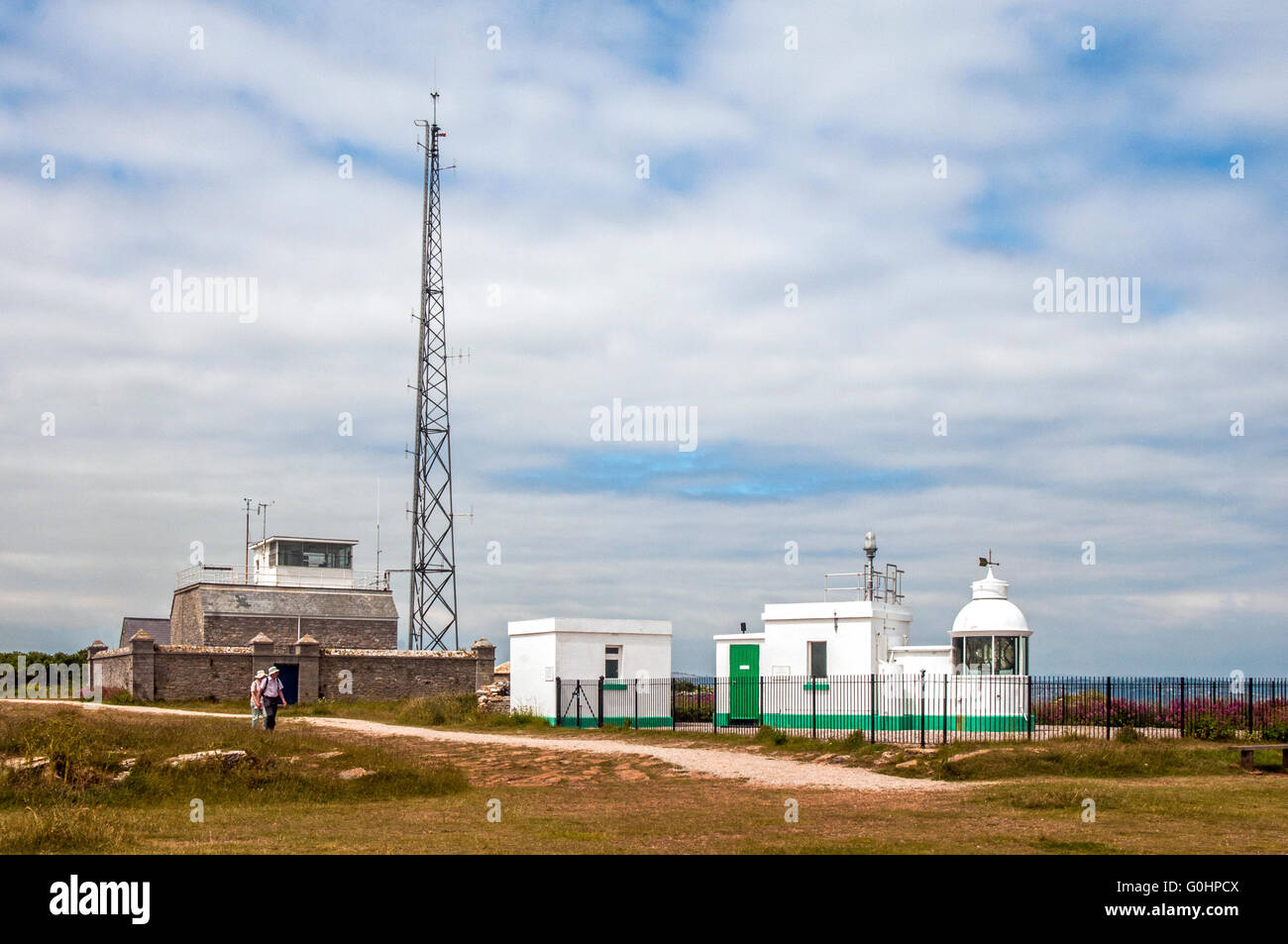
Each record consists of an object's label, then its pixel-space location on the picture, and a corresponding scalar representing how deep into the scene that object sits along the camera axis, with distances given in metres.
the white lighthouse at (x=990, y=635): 29.48
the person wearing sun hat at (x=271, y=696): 26.41
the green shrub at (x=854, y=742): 24.86
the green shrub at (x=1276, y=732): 25.58
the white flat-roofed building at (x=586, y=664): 35.16
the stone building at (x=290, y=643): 47.06
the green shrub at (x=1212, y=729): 26.02
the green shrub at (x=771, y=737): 27.24
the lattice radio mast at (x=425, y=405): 51.91
